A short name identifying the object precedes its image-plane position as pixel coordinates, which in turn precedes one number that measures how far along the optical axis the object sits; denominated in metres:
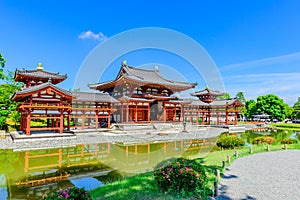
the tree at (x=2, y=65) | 24.60
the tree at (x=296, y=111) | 56.24
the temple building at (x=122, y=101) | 19.05
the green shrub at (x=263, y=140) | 17.15
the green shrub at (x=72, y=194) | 4.16
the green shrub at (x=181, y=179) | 5.76
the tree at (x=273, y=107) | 49.31
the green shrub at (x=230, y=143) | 15.22
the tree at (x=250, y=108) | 53.47
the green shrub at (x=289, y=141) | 16.32
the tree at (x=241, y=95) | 66.81
